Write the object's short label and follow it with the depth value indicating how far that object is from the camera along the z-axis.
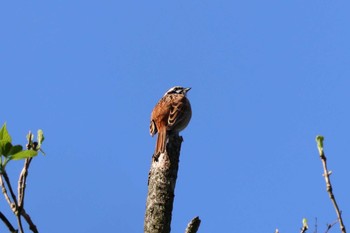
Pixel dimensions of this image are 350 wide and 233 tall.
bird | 18.41
